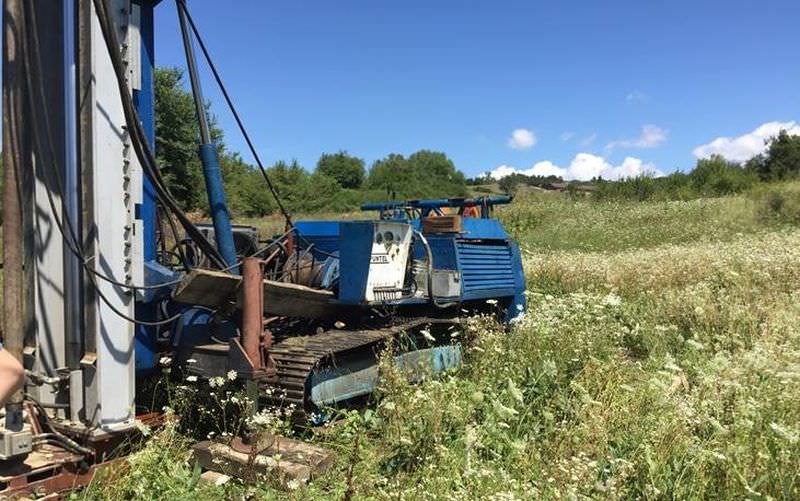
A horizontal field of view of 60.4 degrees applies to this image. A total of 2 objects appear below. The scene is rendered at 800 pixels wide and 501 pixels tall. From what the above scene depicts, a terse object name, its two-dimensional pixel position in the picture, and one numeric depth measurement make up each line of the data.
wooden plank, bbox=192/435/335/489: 3.52
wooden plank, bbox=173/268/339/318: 4.00
